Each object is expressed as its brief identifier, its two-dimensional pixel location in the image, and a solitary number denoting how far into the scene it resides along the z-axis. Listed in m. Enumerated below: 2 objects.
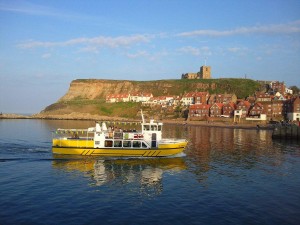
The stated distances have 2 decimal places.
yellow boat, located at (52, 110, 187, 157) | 45.41
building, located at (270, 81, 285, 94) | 179.20
